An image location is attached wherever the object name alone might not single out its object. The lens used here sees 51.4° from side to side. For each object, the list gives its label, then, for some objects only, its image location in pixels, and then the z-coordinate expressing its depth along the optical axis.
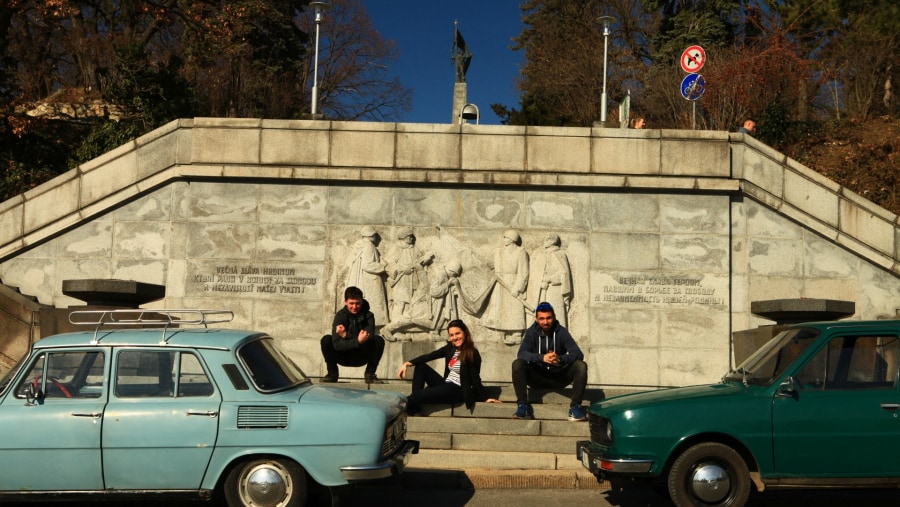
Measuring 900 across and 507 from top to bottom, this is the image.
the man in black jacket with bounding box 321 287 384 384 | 11.88
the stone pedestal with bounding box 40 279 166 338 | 13.01
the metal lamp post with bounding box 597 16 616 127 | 20.91
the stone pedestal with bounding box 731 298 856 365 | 12.75
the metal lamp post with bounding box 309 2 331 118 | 20.90
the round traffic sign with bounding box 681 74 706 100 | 21.62
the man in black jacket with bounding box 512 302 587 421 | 10.90
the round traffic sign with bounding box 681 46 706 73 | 22.91
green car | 7.56
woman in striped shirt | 10.77
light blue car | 7.31
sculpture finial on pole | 24.89
